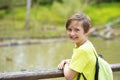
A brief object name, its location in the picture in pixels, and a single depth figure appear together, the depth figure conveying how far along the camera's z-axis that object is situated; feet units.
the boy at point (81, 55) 12.78
